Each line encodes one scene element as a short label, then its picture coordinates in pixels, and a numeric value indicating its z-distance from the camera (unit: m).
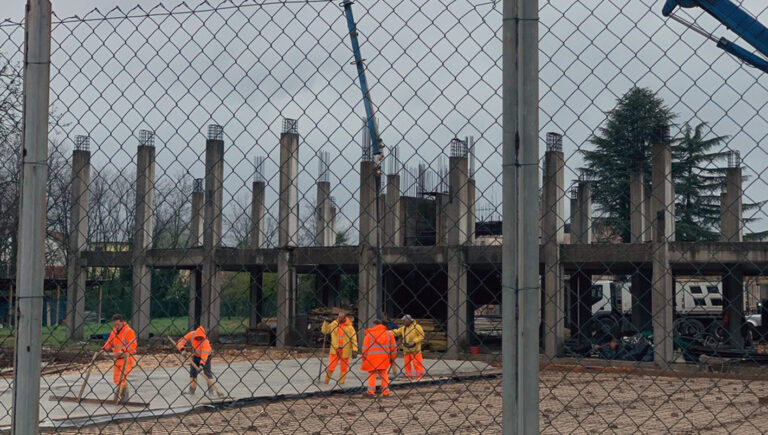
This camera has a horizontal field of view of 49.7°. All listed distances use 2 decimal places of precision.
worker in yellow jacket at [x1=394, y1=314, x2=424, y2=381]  19.55
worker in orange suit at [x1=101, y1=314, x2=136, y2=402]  15.09
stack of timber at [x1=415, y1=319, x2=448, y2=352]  31.97
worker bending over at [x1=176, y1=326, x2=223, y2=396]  15.72
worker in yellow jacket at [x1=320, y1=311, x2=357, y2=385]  18.44
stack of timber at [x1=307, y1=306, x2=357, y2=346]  33.56
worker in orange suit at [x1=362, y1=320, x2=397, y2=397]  16.30
